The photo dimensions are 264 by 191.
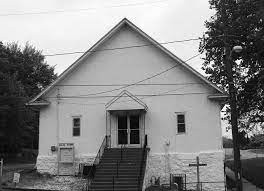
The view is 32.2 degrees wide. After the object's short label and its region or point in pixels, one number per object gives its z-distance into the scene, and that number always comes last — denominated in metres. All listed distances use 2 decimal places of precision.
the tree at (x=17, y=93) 50.41
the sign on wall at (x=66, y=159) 28.20
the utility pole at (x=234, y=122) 19.31
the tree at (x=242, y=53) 34.22
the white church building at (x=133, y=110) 27.16
